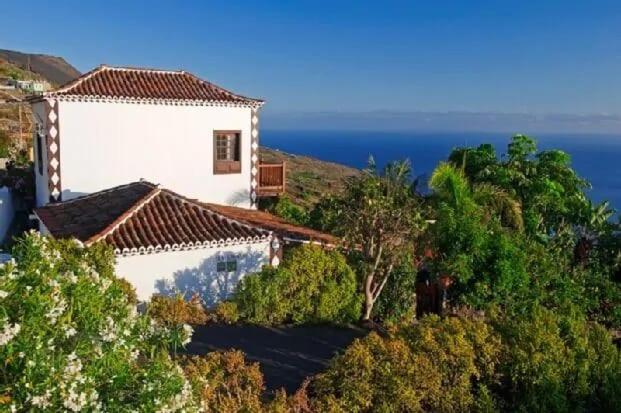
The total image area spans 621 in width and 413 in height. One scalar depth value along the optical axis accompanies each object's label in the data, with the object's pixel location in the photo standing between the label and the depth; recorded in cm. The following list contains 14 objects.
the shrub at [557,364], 1021
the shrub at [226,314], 1455
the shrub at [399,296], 1598
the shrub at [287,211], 2345
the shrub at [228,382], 805
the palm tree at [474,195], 1736
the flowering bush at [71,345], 457
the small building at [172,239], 1486
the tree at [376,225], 1539
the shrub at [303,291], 1484
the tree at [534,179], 2095
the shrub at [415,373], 922
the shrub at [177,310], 1377
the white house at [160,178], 1535
